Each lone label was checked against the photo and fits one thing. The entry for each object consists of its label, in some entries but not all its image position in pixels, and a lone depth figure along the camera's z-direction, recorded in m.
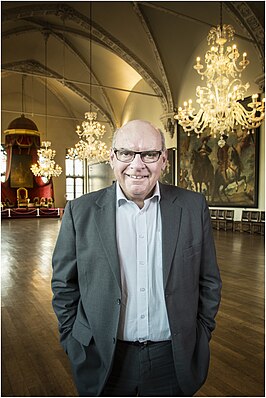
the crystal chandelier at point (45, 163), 19.05
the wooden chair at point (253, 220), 12.22
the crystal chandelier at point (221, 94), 8.05
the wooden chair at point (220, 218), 13.90
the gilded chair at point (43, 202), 25.50
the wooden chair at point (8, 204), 24.54
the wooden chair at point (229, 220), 13.56
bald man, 1.56
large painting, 12.73
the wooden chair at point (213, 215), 14.32
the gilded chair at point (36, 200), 25.83
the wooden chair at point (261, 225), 11.89
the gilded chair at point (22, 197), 25.53
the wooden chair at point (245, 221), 12.73
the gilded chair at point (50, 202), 25.65
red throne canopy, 24.43
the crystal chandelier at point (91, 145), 13.26
